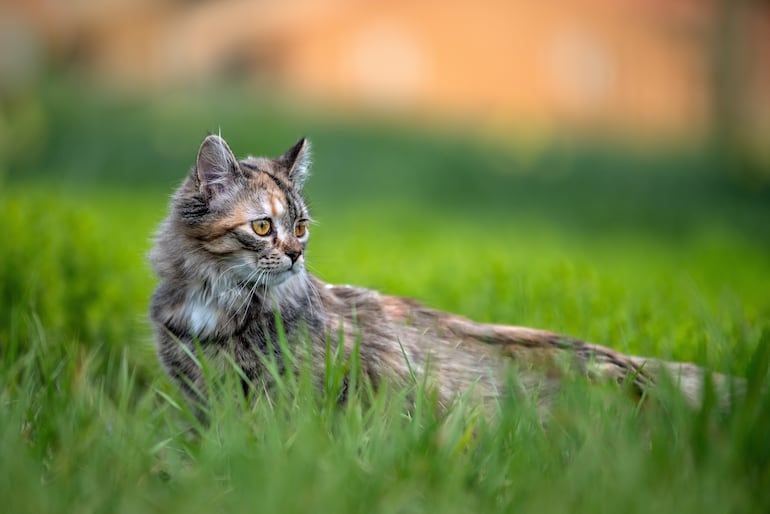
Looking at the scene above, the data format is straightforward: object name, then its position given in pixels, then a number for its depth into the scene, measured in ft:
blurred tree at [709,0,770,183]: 97.04
